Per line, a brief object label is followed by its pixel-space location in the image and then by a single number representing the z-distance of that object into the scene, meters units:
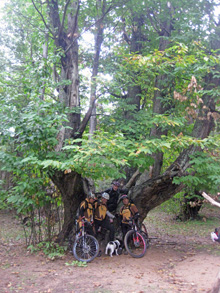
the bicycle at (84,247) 7.26
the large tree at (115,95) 6.61
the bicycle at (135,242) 7.71
